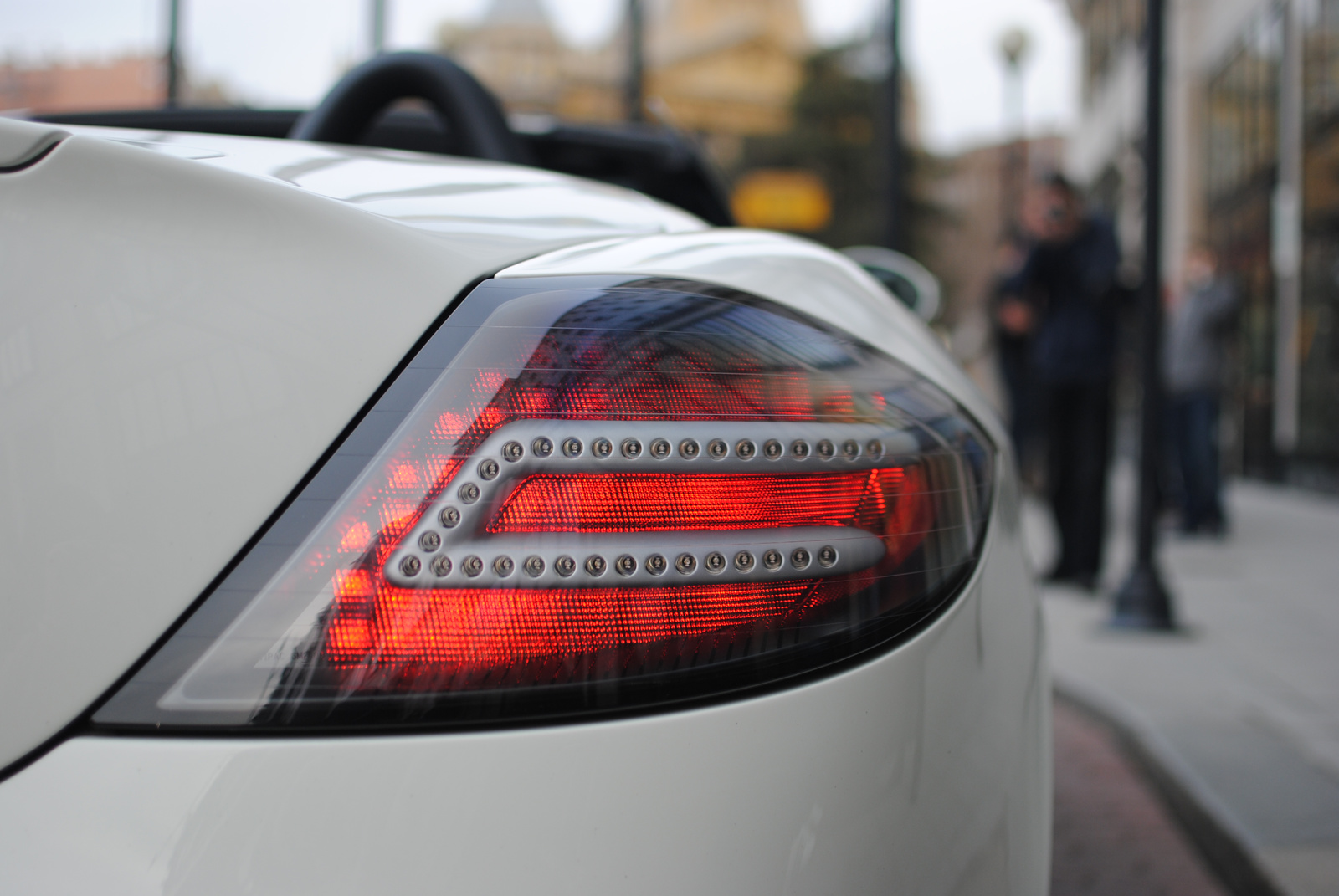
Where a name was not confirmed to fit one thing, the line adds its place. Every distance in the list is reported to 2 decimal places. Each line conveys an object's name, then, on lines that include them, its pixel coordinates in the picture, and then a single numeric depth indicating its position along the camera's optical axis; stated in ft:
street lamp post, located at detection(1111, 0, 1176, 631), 15.78
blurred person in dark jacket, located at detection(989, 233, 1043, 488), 26.22
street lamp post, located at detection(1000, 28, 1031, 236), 65.41
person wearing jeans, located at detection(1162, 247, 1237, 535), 27.45
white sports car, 2.60
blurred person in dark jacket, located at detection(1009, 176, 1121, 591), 18.74
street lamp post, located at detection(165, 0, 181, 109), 32.78
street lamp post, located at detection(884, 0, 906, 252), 23.45
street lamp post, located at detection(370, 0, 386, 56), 38.01
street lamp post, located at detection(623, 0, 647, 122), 36.45
